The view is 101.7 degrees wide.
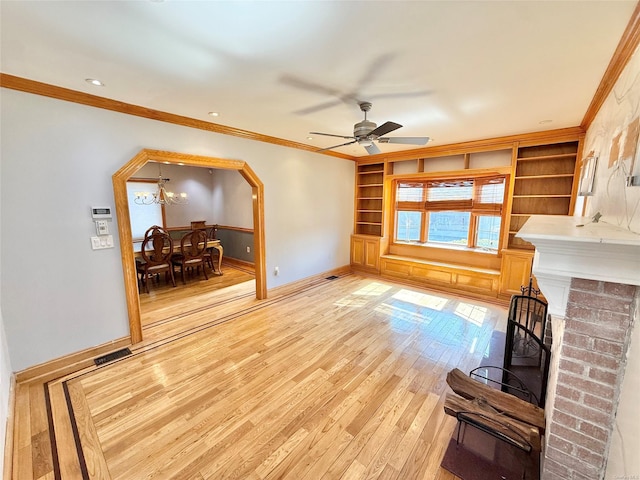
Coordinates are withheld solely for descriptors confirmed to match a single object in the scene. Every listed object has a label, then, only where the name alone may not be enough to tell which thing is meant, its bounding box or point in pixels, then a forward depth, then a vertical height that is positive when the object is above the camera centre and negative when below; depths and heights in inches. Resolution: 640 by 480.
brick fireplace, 43.4 -21.9
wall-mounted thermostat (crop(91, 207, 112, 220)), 102.0 -1.9
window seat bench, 171.0 -47.9
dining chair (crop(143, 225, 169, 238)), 192.7 -16.3
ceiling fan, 95.9 +28.4
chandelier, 226.2 +9.8
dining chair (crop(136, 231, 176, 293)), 177.2 -34.6
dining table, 200.6 -31.7
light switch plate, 103.7 -13.9
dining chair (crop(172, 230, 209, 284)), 200.1 -34.2
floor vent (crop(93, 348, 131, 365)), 104.5 -61.0
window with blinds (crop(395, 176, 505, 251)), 181.9 -2.2
